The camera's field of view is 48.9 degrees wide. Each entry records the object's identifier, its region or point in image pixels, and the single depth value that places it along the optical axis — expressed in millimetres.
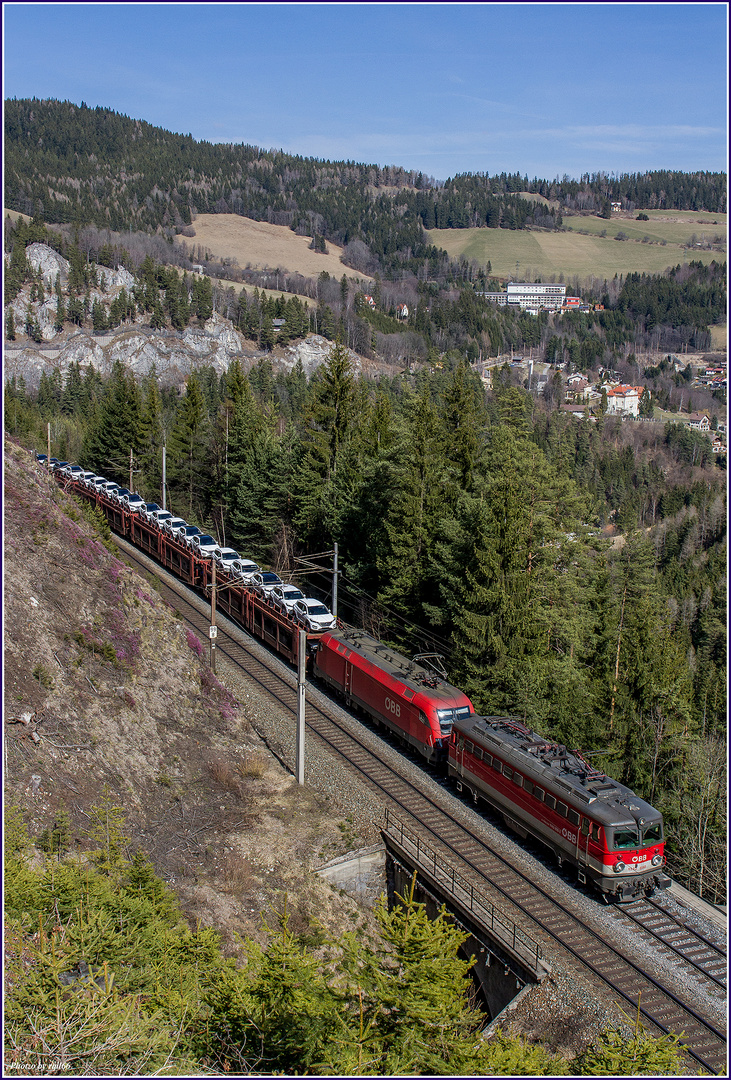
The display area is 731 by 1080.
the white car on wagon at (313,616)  36094
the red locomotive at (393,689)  27312
